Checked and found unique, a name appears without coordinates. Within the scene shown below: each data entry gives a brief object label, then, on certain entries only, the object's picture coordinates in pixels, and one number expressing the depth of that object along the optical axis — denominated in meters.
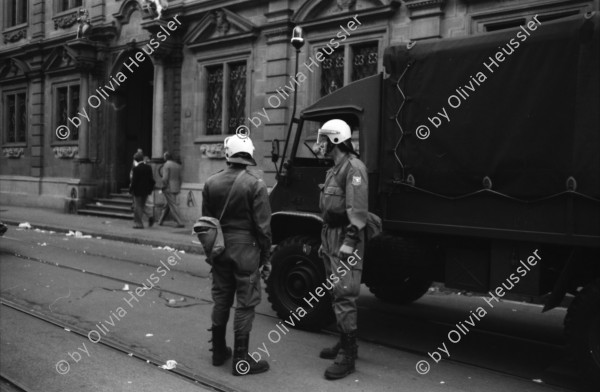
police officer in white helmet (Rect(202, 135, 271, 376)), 4.79
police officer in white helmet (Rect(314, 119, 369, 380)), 4.77
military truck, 4.44
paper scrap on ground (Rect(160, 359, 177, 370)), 4.91
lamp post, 6.46
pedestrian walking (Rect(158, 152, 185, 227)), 15.76
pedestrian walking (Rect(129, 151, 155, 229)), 15.49
